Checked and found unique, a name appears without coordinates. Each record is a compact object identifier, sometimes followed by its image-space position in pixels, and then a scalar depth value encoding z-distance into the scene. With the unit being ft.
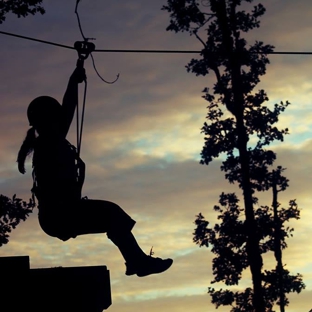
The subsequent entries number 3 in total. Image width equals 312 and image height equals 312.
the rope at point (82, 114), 26.90
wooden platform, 23.61
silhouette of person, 25.88
